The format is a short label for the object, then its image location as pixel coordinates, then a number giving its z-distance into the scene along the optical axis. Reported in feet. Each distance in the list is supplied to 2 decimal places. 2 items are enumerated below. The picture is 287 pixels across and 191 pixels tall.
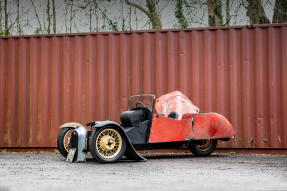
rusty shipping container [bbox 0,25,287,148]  30.12
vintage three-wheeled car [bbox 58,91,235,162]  23.12
